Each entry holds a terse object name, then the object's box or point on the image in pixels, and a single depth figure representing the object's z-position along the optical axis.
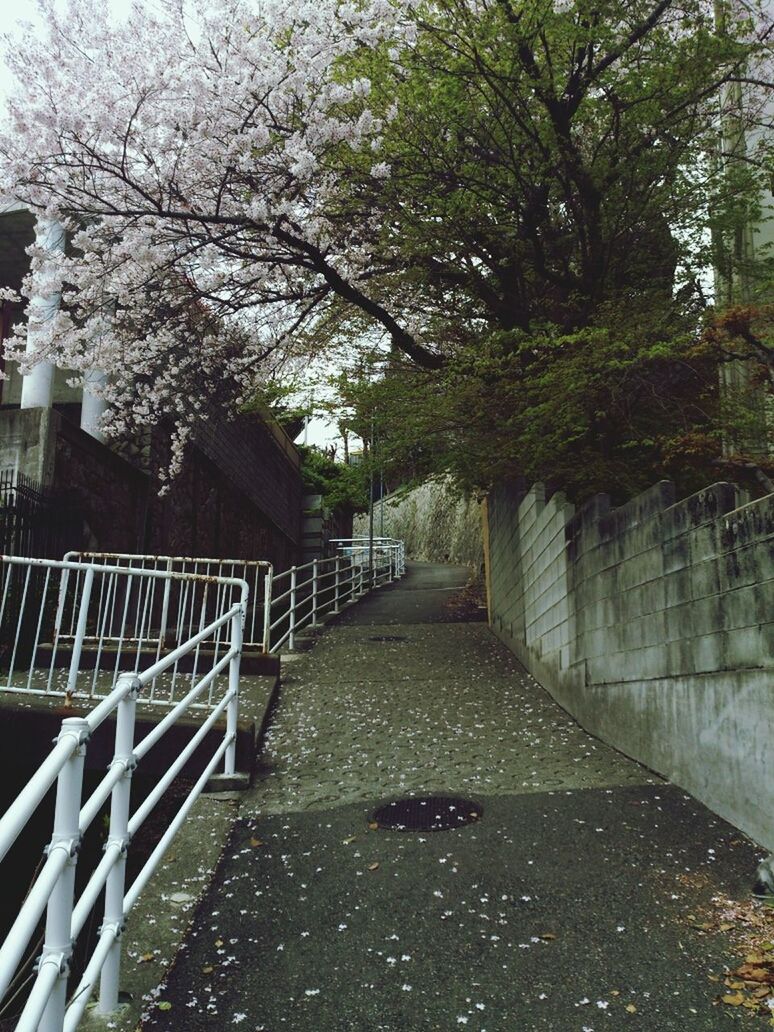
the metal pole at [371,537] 21.83
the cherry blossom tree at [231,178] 7.82
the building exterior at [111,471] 9.89
